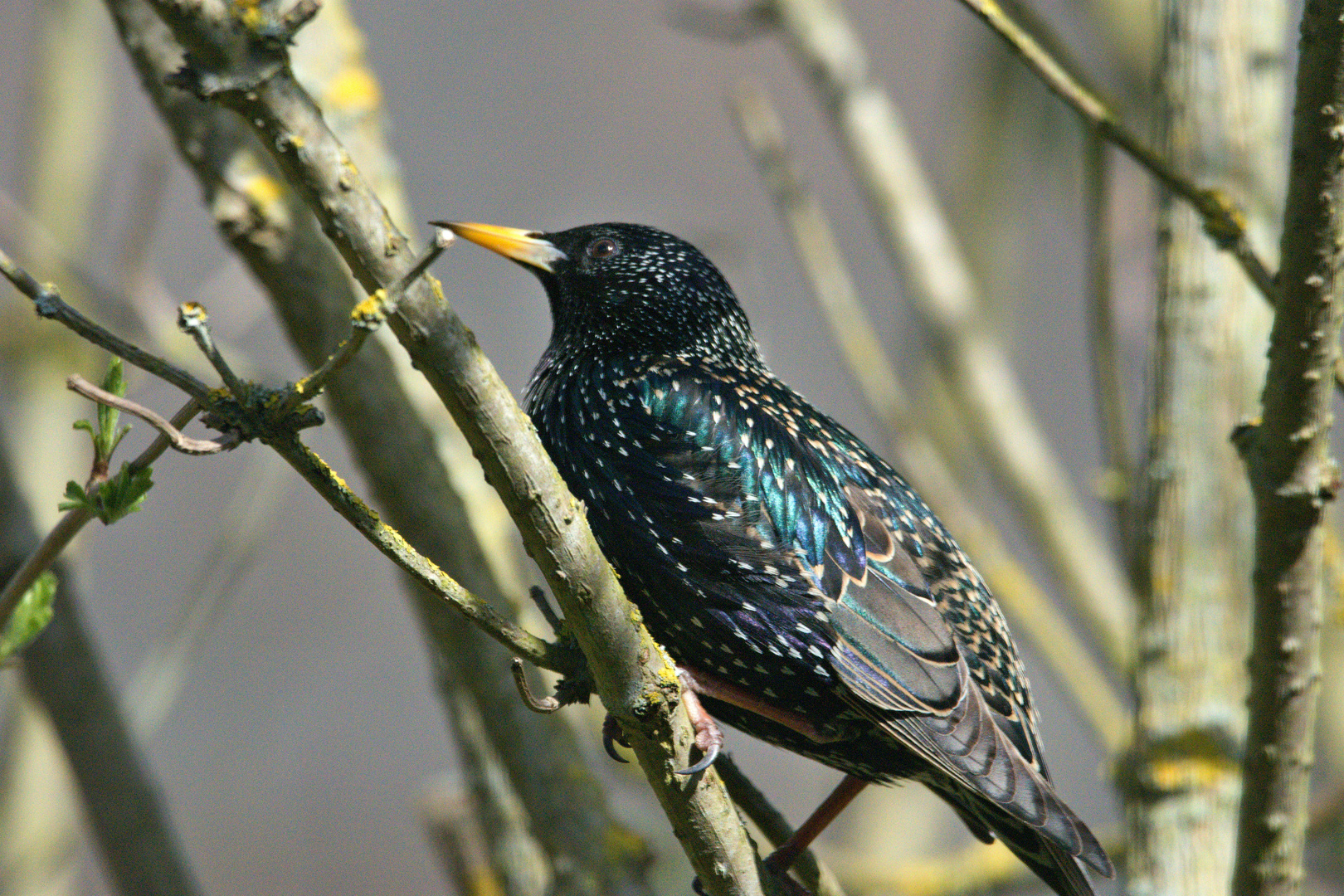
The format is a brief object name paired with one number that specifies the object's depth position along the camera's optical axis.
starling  5.61
